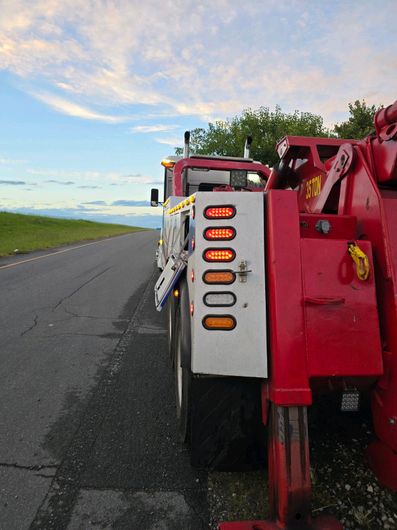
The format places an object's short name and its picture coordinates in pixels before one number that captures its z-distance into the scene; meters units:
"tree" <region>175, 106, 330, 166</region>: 20.95
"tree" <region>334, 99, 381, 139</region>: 17.08
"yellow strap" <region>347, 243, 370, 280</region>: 2.13
